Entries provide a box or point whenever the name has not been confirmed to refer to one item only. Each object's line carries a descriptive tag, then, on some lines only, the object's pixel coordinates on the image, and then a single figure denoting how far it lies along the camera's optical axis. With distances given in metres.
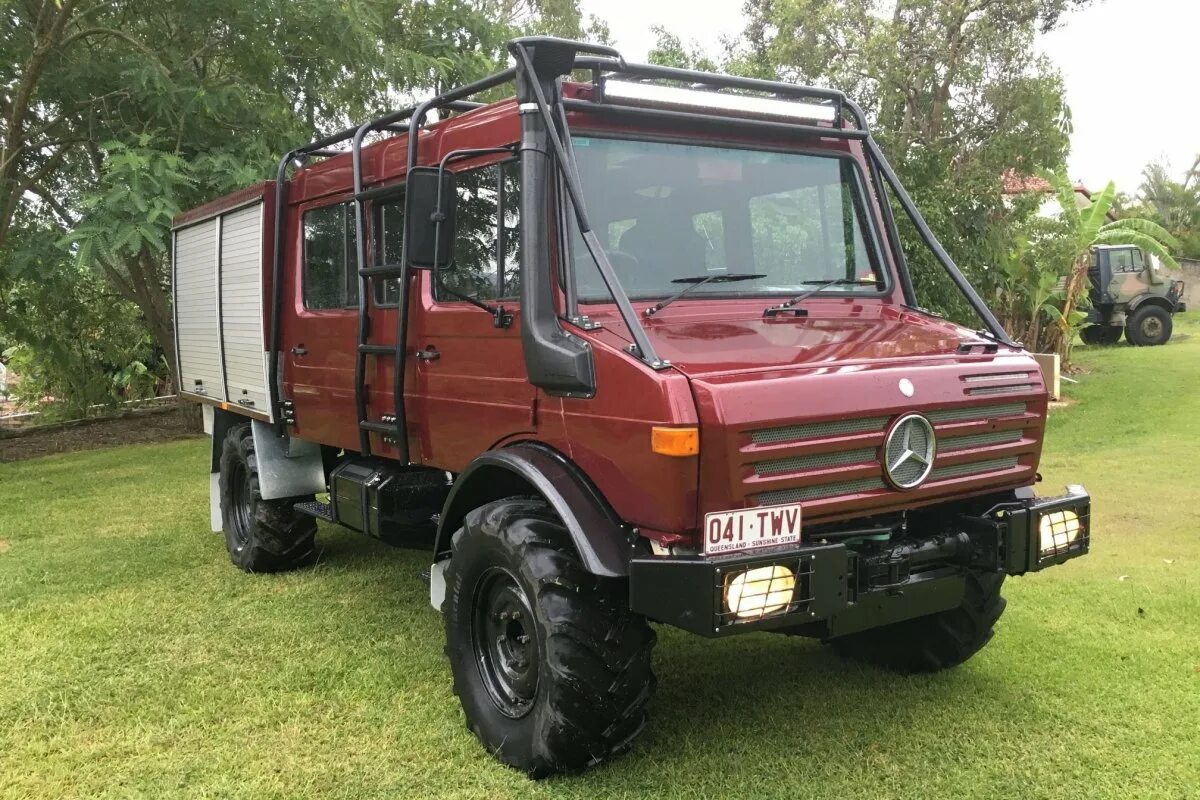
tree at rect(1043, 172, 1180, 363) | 15.17
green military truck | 21.08
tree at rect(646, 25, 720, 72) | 16.52
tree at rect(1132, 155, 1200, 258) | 33.66
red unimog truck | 3.16
